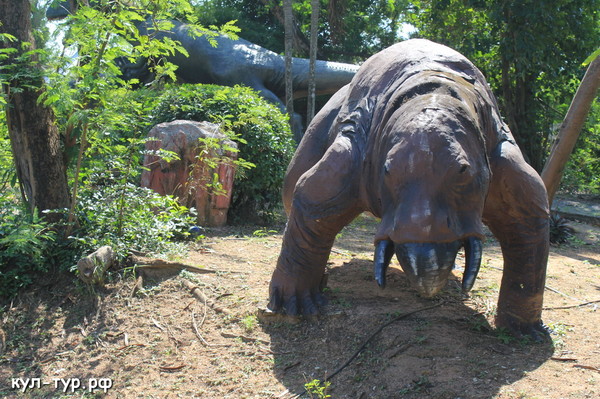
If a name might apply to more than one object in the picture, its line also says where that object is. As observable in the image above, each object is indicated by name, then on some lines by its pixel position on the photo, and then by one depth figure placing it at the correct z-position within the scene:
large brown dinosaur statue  3.16
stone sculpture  7.45
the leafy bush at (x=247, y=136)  8.70
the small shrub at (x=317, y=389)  3.46
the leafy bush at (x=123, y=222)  5.42
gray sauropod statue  14.84
